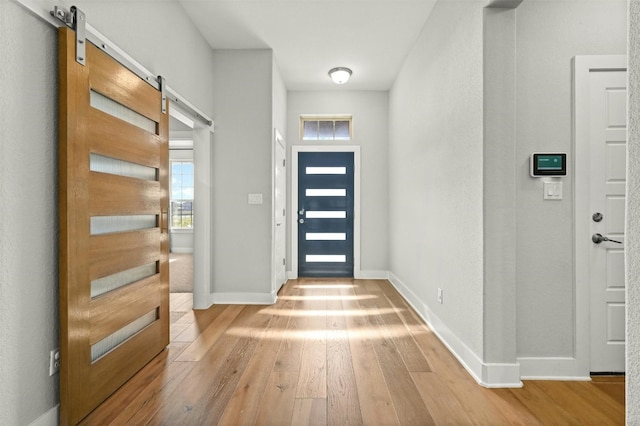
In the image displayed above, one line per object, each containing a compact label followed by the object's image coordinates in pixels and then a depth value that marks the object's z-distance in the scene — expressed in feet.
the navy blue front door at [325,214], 18.15
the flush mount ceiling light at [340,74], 15.00
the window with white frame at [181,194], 27.72
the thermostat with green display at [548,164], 7.07
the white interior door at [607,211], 7.16
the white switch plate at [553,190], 7.13
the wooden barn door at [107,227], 5.42
